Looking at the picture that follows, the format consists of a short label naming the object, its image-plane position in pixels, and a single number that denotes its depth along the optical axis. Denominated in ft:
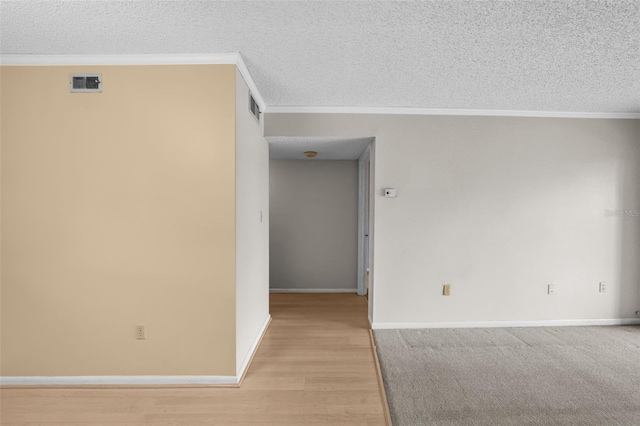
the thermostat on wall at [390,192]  11.91
